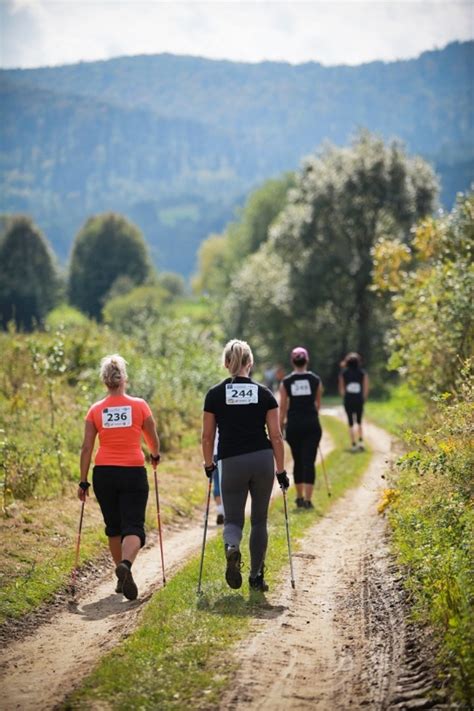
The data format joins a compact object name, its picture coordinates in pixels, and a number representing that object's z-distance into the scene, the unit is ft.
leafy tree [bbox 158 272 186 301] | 573.16
